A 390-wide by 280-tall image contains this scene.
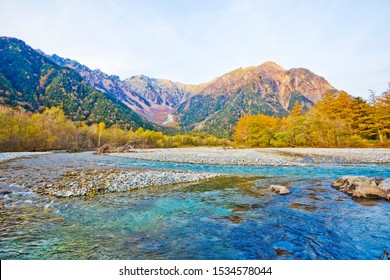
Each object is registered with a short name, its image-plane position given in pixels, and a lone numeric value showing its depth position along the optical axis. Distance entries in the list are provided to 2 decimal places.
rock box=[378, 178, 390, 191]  11.08
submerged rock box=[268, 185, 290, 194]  11.69
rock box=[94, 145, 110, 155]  51.84
